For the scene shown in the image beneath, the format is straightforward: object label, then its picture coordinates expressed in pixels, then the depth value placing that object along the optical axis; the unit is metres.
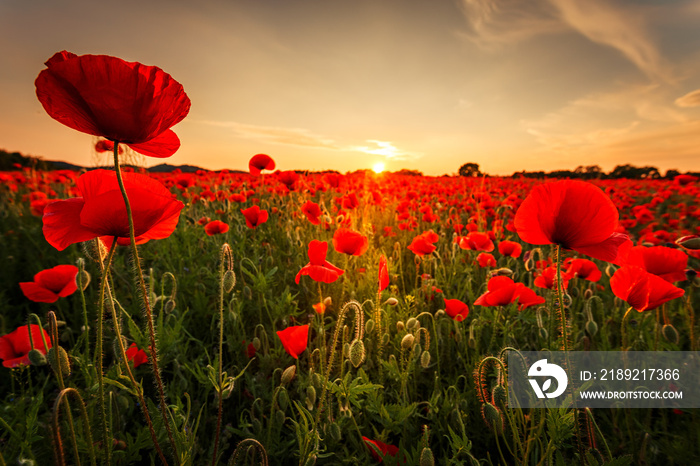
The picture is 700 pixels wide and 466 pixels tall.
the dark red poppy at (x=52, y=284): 0.38
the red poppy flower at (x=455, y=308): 0.50
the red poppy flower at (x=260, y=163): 0.85
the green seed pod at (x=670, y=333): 0.49
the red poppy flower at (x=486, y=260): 0.67
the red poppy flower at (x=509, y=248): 0.66
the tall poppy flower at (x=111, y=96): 0.18
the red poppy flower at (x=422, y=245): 0.63
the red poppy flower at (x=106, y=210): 0.21
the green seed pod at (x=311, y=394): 0.38
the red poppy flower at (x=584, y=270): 0.51
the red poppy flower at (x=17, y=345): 0.36
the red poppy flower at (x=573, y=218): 0.27
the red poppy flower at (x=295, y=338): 0.39
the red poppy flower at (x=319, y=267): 0.40
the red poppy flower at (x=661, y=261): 0.41
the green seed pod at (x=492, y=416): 0.31
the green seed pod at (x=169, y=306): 0.45
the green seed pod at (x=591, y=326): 0.49
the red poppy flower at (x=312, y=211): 0.74
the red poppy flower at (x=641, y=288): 0.36
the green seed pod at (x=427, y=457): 0.30
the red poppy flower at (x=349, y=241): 0.49
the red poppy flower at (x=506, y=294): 0.43
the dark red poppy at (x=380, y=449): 0.35
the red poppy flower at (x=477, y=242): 0.64
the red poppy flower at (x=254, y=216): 0.74
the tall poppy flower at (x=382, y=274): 0.42
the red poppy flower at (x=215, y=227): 0.71
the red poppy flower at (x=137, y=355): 0.41
